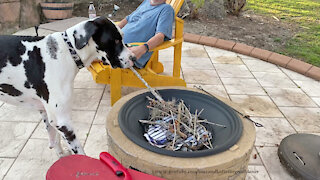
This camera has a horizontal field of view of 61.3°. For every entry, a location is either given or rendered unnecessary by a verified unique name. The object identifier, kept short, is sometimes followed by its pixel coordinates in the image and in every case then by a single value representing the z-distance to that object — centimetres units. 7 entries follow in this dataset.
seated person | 281
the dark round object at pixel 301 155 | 215
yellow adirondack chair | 294
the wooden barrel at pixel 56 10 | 547
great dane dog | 167
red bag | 130
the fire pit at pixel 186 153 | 154
